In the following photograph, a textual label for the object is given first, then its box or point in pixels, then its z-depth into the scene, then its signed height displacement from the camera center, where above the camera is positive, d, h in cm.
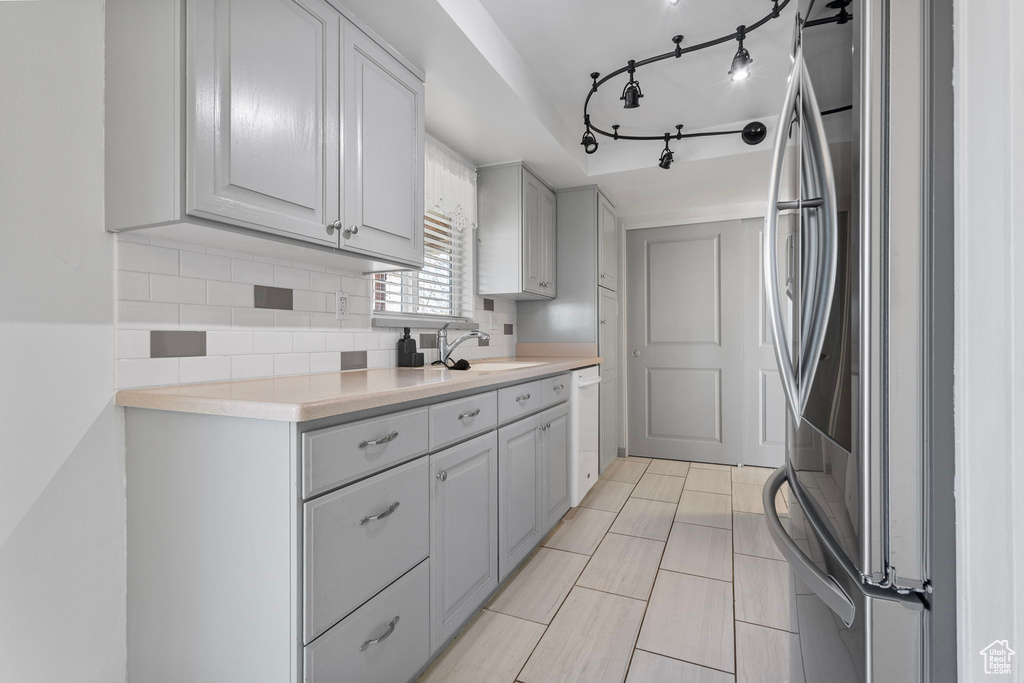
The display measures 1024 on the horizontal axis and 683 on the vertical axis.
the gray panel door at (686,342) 414 +0
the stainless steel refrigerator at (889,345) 67 -1
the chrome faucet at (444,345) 253 -2
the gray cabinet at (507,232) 305 +72
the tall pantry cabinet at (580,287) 353 +41
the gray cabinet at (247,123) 115 +61
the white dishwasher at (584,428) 293 -57
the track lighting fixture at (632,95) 204 +106
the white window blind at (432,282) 235 +32
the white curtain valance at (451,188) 260 +89
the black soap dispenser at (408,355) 234 -7
